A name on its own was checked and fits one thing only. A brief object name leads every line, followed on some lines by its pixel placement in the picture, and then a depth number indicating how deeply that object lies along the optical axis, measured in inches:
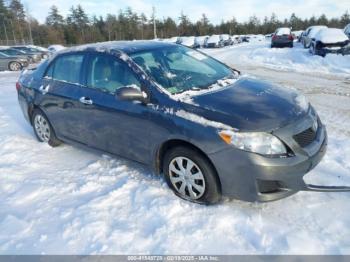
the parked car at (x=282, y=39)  978.1
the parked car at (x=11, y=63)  756.6
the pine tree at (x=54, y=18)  2785.4
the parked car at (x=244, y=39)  2235.1
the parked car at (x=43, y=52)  876.0
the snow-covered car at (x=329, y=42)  625.0
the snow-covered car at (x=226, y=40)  1634.1
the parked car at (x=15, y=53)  782.5
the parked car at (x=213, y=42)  1469.9
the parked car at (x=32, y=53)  819.4
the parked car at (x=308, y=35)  871.4
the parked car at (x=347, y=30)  764.6
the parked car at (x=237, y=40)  1988.8
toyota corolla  119.8
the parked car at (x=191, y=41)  1591.5
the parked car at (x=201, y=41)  1546.5
